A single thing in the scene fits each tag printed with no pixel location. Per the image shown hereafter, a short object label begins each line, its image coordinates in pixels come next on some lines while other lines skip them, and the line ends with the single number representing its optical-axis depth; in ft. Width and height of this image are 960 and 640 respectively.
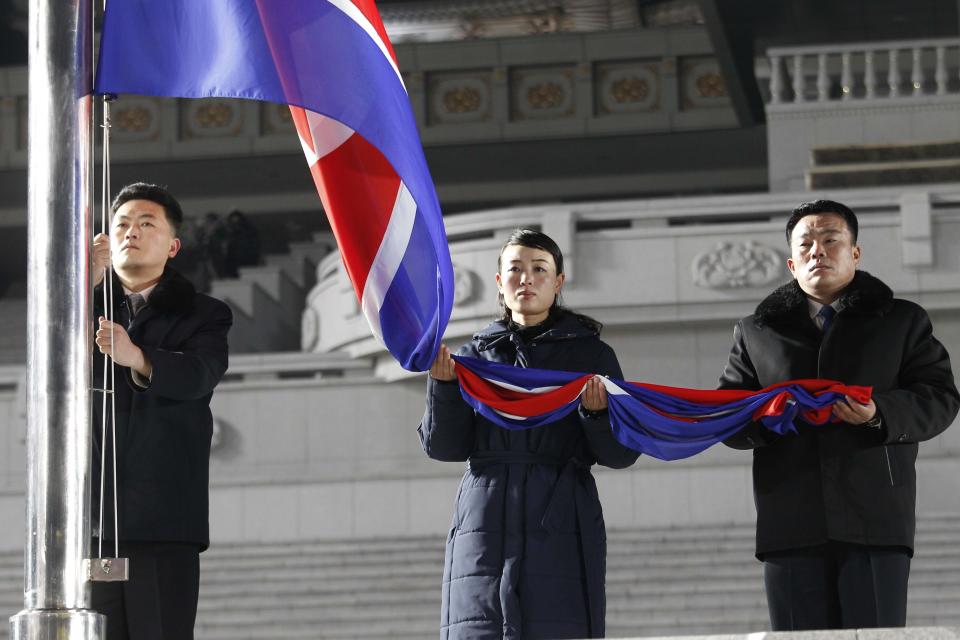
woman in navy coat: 29.17
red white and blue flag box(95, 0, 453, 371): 26.91
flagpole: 24.48
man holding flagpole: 28.17
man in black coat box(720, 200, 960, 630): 29.01
